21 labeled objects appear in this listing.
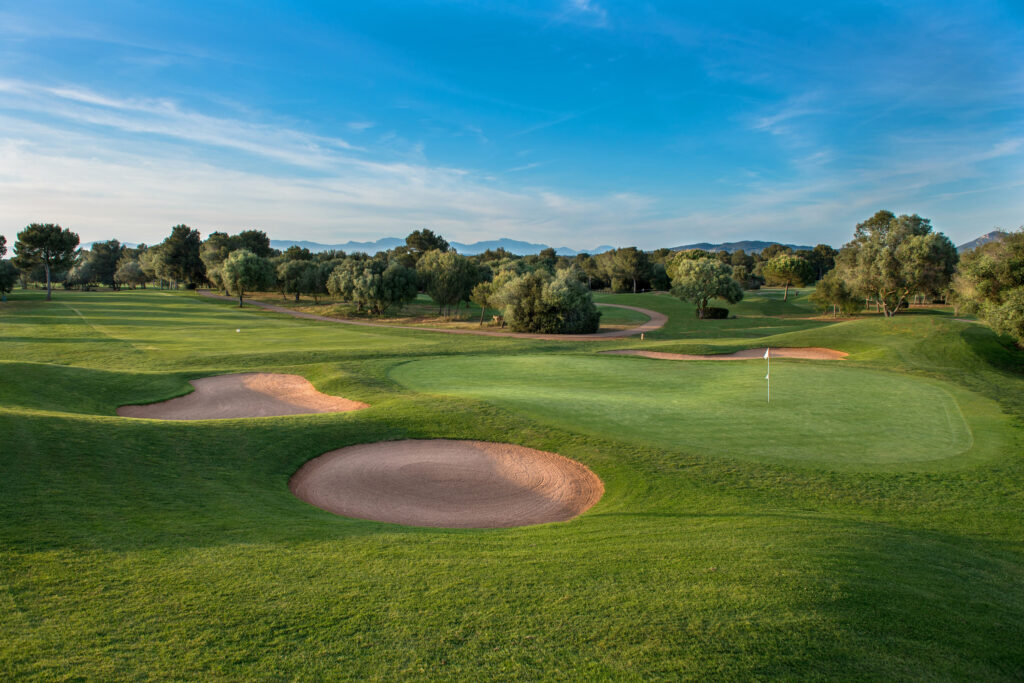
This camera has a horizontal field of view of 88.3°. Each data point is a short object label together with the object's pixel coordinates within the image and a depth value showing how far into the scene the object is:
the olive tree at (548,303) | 50.12
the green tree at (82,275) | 112.69
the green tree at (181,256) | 97.00
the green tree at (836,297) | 62.31
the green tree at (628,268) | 108.62
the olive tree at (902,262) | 51.03
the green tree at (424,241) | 135.75
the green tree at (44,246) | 62.98
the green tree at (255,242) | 108.29
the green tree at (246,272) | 71.06
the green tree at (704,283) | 62.69
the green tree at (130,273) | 112.06
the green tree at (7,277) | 61.28
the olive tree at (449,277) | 65.44
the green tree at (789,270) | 83.94
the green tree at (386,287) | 65.69
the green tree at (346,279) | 67.75
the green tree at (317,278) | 78.88
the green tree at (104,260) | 122.44
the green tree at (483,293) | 56.59
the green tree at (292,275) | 81.62
